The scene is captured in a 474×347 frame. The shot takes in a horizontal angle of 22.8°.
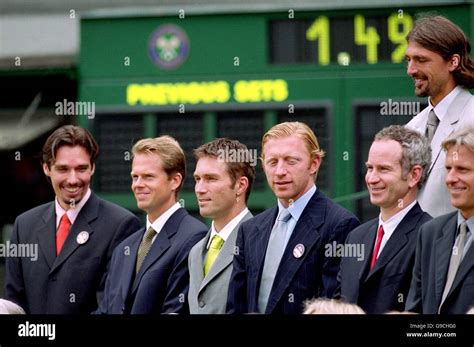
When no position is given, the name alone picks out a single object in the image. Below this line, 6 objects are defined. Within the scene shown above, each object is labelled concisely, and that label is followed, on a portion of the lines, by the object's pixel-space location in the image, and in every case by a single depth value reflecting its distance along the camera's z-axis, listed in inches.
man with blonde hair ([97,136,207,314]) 179.3
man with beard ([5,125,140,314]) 189.9
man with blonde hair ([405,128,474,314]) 156.1
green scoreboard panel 198.7
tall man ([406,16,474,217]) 168.2
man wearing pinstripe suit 169.5
